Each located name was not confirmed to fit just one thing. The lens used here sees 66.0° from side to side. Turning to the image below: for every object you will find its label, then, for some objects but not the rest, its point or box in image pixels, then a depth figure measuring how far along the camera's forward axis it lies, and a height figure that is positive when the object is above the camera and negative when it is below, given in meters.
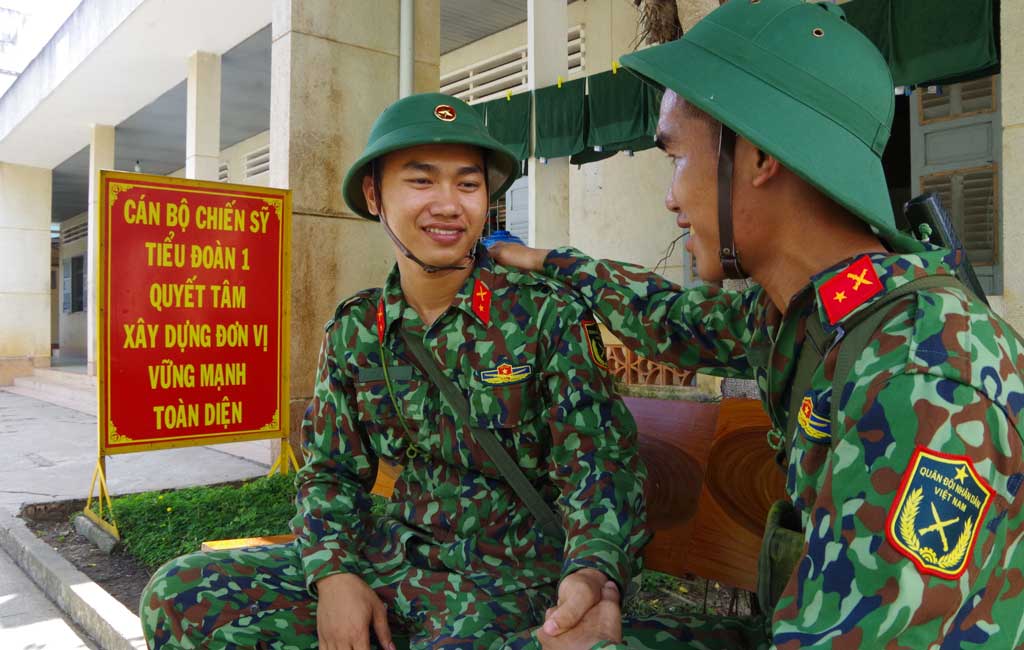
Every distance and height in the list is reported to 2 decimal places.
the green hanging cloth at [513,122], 7.34 +1.83
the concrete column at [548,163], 7.09 +1.43
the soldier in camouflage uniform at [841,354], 0.82 -0.05
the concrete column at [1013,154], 3.83 +0.81
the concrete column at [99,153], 13.87 +2.91
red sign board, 3.95 -0.01
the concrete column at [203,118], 10.74 +2.70
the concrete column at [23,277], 16.19 +0.67
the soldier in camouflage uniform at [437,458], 1.67 -0.34
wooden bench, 1.80 -0.40
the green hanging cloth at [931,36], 4.37 +1.62
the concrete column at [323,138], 4.95 +1.12
